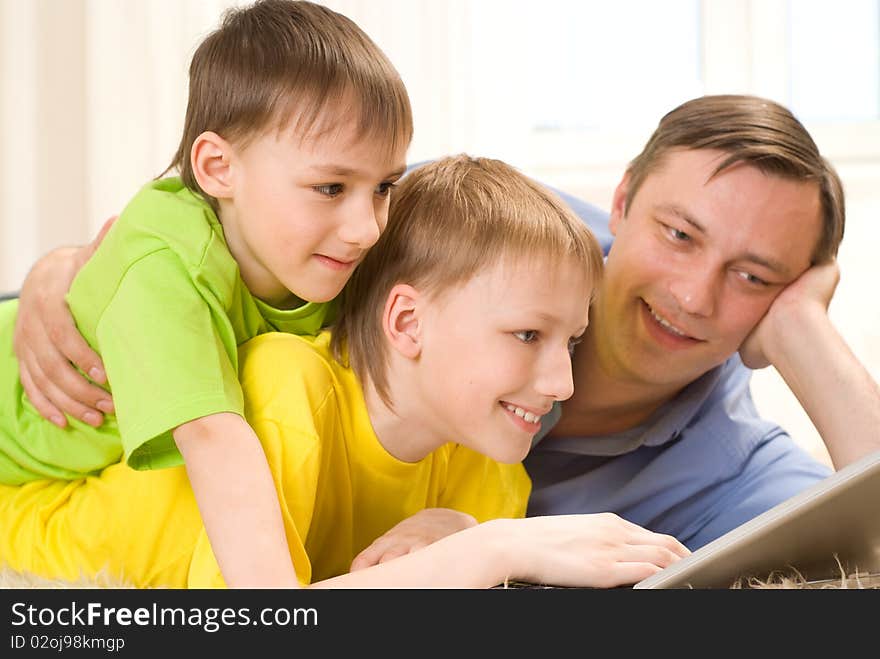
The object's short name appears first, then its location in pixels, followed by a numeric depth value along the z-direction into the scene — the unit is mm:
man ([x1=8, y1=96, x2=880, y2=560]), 2752
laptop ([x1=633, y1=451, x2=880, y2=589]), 2335
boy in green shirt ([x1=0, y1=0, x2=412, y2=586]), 2453
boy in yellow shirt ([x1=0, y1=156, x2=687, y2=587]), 2529
